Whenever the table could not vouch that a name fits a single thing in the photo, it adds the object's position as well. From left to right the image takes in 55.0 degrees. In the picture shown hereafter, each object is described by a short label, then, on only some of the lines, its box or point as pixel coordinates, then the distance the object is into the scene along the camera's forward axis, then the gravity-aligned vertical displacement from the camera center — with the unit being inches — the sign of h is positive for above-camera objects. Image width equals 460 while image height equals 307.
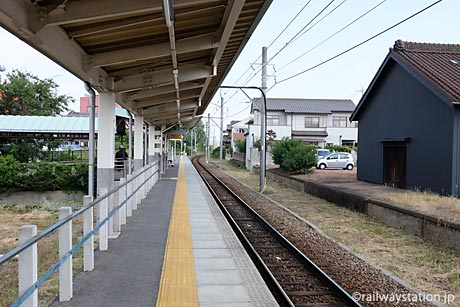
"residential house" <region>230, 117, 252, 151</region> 3195.1 +147.4
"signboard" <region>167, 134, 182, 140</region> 1351.5 +36.1
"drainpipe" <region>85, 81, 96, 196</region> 352.8 +10.9
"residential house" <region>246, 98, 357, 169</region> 2043.6 +129.9
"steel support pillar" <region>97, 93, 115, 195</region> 359.9 +0.6
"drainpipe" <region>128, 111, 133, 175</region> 567.6 +12.9
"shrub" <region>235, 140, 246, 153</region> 1810.3 +9.6
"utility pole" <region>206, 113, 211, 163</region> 2354.9 +39.3
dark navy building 549.3 +44.1
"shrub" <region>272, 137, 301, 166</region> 1082.1 +1.5
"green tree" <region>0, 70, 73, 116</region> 1331.2 +154.7
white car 1347.2 -38.8
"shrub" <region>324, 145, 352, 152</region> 1712.8 +3.0
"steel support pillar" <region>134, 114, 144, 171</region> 646.8 +13.3
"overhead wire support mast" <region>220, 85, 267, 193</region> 789.2 +11.6
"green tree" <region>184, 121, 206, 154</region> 4815.5 +104.4
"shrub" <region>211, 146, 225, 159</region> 3256.4 -42.7
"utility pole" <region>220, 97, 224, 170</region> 1664.4 +117.0
